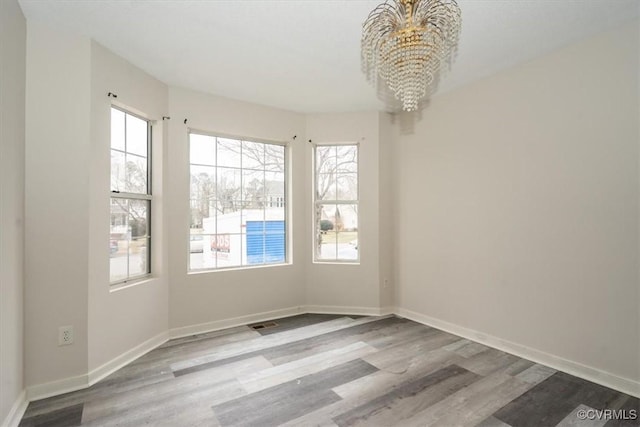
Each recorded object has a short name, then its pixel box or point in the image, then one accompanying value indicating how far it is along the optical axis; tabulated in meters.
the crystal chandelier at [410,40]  1.64
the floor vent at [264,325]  3.52
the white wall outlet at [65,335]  2.24
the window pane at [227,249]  3.57
